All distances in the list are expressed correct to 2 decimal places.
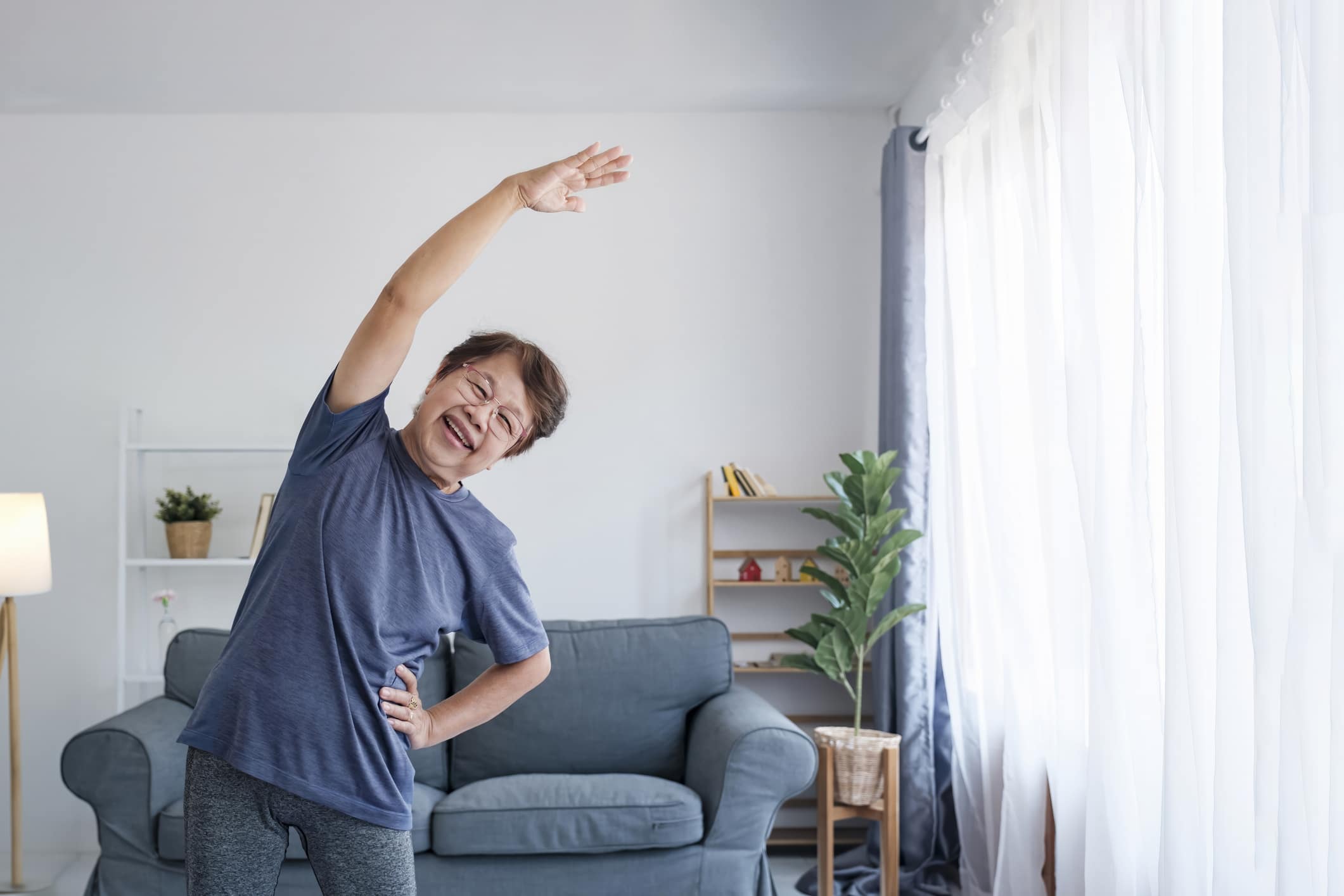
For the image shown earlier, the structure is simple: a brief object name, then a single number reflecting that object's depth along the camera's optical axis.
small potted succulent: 3.67
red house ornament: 3.87
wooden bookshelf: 3.80
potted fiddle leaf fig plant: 3.15
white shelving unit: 3.63
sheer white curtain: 1.37
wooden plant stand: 3.00
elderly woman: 1.19
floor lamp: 3.15
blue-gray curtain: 3.33
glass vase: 3.83
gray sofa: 2.66
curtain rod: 2.69
